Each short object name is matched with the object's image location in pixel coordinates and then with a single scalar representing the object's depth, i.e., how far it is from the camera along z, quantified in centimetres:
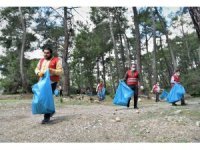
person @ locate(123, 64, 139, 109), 470
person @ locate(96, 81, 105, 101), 941
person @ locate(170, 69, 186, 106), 554
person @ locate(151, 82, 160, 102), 930
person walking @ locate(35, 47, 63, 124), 316
